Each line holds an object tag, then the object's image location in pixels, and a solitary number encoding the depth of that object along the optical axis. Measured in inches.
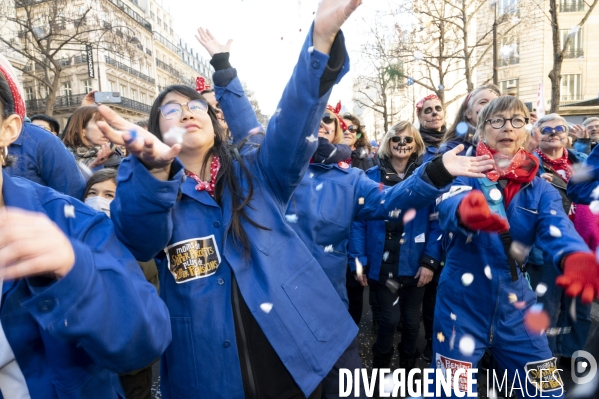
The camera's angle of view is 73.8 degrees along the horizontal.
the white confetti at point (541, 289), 122.6
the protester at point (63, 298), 35.2
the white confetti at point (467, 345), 88.5
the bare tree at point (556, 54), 322.0
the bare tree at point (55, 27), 526.3
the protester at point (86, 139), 139.5
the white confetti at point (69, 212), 45.3
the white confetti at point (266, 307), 58.7
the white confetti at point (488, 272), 87.7
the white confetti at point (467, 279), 91.0
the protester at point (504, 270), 85.6
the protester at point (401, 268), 135.2
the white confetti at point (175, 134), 69.9
